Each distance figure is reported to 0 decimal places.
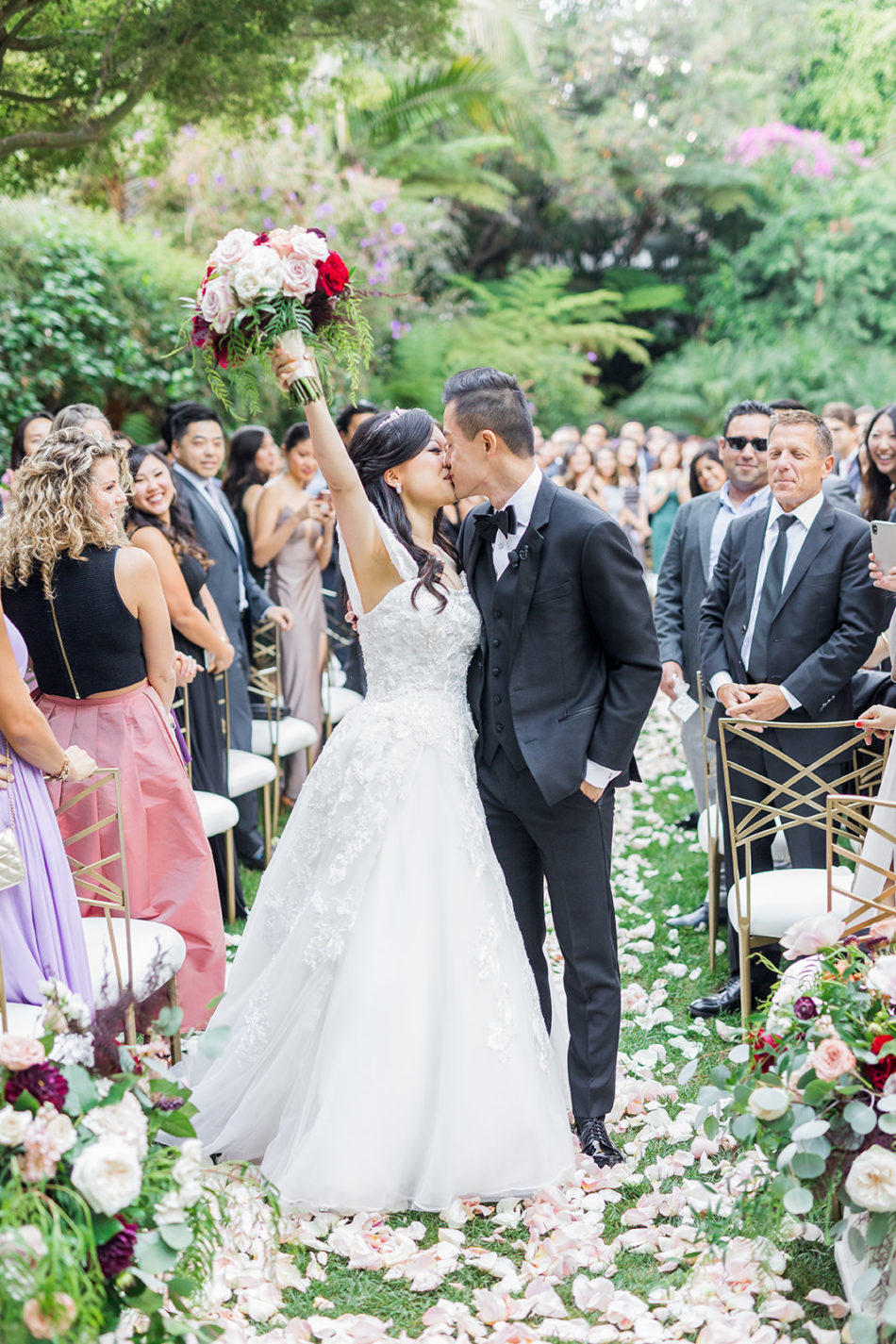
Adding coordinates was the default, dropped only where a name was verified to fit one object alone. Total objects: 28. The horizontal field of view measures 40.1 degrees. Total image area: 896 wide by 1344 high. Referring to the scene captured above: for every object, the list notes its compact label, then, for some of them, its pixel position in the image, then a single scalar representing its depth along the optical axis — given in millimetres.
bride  3109
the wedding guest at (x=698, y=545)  5422
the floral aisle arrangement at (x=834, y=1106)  2242
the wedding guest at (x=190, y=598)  4926
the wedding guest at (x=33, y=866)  3023
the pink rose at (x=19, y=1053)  2064
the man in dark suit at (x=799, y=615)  4230
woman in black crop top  3822
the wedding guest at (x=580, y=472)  10609
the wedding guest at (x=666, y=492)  9781
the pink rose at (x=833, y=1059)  2248
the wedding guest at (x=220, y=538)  5676
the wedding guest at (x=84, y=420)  4852
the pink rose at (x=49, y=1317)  1816
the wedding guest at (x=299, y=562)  6543
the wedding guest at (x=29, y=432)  5621
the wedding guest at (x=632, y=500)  11062
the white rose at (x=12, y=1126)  1983
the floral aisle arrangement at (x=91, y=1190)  1854
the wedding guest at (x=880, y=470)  5043
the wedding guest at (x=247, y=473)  6719
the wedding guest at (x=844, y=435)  8266
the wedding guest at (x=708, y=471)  7188
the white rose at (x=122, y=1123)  2035
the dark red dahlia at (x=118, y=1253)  1994
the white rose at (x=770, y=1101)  2314
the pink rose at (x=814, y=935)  2717
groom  3225
